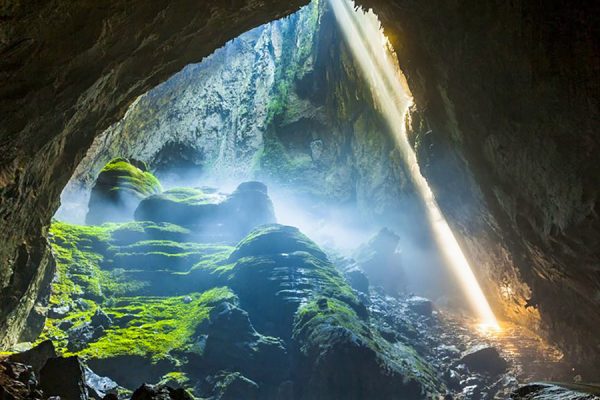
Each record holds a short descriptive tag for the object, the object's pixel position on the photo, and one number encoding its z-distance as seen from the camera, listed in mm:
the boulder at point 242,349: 17219
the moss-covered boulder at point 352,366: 15617
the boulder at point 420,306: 27172
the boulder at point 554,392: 7475
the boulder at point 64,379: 9039
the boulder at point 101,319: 18291
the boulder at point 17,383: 6380
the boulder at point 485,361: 17609
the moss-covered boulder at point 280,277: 21047
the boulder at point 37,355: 9809
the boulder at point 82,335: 16194
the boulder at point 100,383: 13136
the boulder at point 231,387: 15438
